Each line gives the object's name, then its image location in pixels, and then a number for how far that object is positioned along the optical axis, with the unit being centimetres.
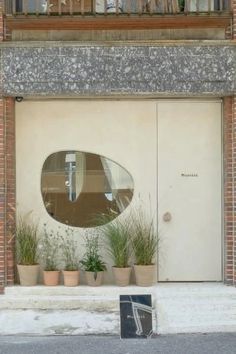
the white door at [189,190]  773
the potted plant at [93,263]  736
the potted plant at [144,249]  734
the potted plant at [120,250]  735
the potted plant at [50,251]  754
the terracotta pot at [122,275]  734
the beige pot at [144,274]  732
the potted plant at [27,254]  738
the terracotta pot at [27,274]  737
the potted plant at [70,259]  738
